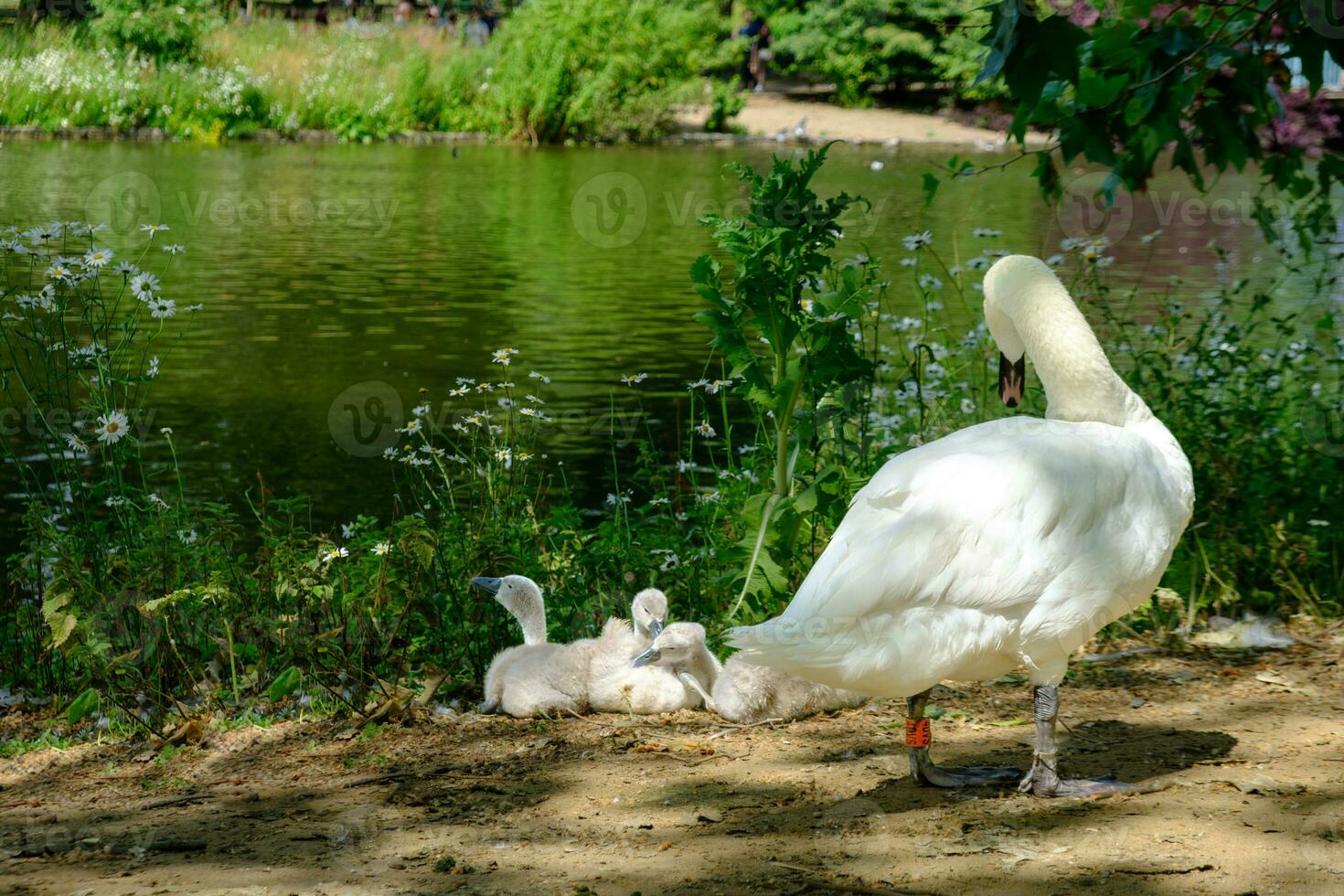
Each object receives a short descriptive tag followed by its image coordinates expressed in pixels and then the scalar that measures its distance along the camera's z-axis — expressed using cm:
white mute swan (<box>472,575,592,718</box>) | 488
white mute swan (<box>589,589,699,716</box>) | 493
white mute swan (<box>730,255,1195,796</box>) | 366
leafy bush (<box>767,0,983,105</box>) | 3884
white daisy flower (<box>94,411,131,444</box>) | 534
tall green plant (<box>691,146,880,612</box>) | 501
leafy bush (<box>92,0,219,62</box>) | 3133
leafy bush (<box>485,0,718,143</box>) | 3073
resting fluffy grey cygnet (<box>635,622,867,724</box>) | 482
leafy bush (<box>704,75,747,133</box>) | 3412
